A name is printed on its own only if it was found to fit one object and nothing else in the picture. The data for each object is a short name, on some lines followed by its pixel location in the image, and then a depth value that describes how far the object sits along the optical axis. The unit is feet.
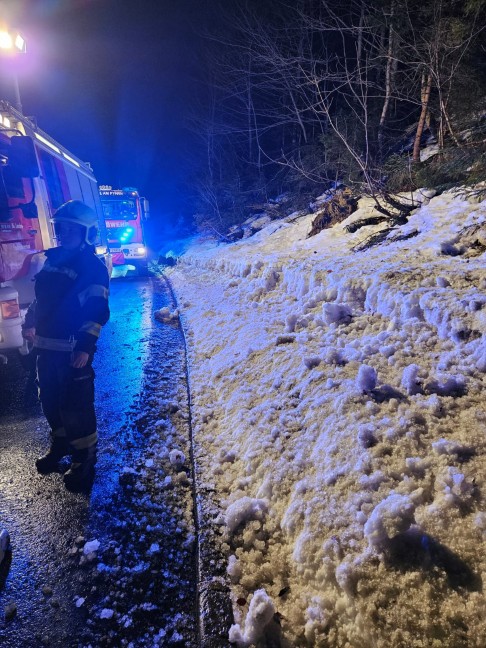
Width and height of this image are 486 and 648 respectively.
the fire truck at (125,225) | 47.65
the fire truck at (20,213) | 14.70
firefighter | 9.95
